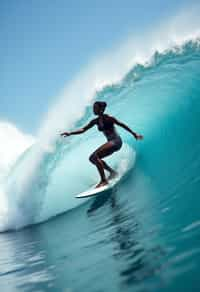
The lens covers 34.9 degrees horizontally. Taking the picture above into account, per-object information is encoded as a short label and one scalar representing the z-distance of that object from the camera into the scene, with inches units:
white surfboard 305.4
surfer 292.4
